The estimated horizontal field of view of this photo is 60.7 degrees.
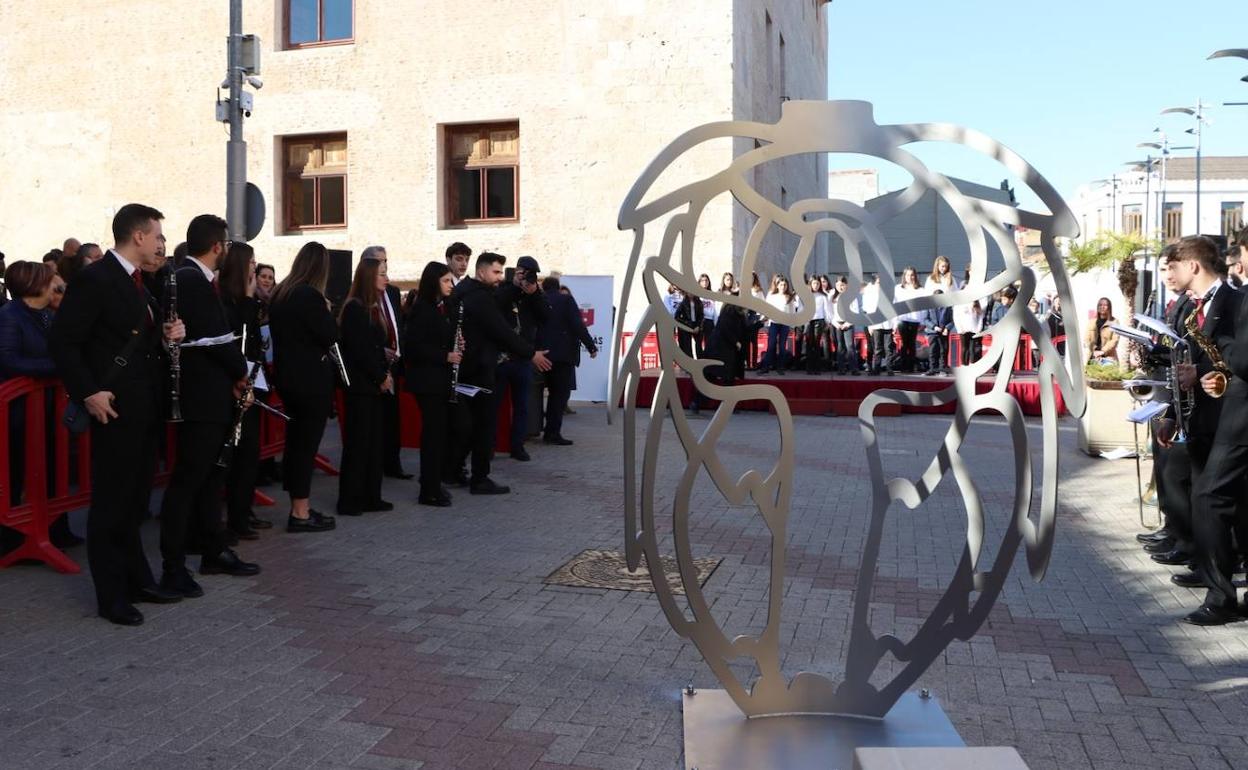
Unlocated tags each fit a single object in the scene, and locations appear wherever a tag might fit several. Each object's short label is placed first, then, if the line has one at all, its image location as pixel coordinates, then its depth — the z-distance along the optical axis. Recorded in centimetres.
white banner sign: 1582
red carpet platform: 1582
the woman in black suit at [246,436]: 706
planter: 1141
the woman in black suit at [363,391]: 822
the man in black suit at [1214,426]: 545
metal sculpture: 405
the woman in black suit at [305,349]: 732
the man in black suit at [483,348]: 920
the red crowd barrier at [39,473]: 640
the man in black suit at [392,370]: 888
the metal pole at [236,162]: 1330
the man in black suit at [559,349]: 1244
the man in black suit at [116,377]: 522
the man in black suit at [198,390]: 588
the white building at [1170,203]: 6844
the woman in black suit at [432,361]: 884
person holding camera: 1038
